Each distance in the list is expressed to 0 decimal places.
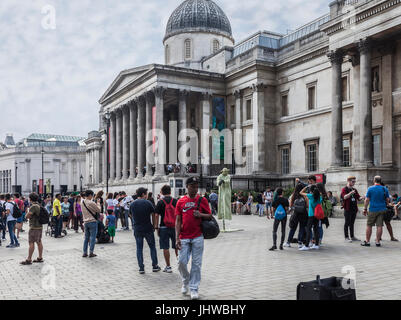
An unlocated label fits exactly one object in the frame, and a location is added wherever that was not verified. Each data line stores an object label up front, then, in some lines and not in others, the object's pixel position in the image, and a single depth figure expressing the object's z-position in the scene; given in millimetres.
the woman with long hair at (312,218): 12133
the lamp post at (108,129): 50112
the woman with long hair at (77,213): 20094
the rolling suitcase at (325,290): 5051
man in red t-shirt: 7211
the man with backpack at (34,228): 11039
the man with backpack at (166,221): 9617
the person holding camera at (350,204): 13164
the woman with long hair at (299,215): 12250
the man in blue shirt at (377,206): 12211
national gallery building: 27047
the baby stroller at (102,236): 15078
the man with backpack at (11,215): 14674
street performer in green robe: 17469
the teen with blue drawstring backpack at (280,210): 12359
